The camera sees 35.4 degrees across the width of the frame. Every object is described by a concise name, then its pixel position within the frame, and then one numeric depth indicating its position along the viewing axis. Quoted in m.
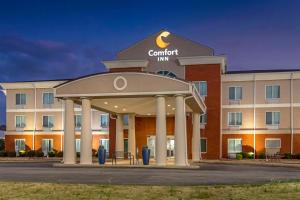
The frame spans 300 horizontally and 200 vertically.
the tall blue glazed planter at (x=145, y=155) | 30.78
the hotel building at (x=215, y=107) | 46.47
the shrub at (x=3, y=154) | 52.76
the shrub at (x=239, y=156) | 44.31
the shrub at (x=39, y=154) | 50.94
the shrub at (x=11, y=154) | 52.28
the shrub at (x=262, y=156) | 46.06
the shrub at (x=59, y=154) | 50.95
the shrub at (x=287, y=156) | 44.59
